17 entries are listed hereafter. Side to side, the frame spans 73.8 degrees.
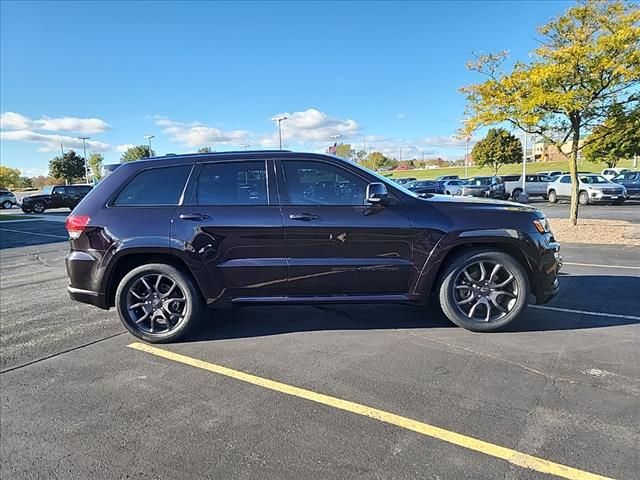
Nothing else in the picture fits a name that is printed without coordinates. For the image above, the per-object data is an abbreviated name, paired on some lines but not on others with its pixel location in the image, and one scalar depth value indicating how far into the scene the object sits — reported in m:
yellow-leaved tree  9.36
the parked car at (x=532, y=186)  27.94
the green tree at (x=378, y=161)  83.94
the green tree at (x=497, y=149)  50.31
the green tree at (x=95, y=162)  68.21
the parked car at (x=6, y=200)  36.78
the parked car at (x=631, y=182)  24.25
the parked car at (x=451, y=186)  29.08
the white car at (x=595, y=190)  21.52
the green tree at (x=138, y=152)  59.03
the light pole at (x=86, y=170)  55.41
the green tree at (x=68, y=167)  56.66
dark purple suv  4.05
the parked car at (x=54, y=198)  29.22
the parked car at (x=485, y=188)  26.47
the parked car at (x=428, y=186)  30.33
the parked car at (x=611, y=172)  28.81
